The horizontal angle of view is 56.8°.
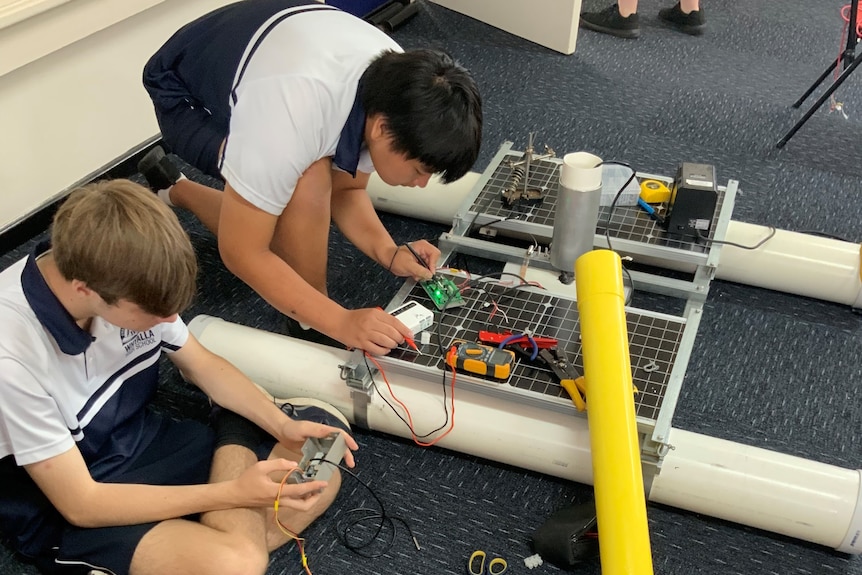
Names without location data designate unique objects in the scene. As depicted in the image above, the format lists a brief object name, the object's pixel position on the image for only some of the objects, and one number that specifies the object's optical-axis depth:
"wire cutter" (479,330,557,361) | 1.53
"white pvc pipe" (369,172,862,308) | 1.86
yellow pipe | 1.19
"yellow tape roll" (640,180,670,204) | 1.94
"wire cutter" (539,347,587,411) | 1.40
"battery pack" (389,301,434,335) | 1.56
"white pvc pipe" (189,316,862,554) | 1.33
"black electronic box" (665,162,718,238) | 1.78
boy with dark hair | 1.29
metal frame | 1.38
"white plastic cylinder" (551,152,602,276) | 1.61
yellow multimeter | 1.45
